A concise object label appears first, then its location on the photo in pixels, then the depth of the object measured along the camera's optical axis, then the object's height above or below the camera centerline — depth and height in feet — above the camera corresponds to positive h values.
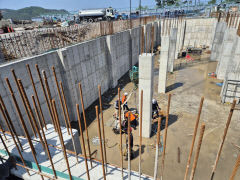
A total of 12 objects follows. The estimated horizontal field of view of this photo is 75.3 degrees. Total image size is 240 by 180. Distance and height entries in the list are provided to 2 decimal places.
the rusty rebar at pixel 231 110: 6.42 -3.58
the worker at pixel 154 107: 24.23 -12.92
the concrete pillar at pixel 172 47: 42.55 -7.36
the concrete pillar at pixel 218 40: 50.37 -7.19
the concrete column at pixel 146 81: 19.19 -7.16
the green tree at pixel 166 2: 208.56 +21.40
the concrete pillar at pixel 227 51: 37.83 -7.97
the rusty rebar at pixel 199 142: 5.72 -4.36
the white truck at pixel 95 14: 98.07 +5.22
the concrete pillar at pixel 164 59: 31.68 -7.53
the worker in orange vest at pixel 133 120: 22.61 -13.60
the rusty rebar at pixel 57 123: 7.93 -4.80
